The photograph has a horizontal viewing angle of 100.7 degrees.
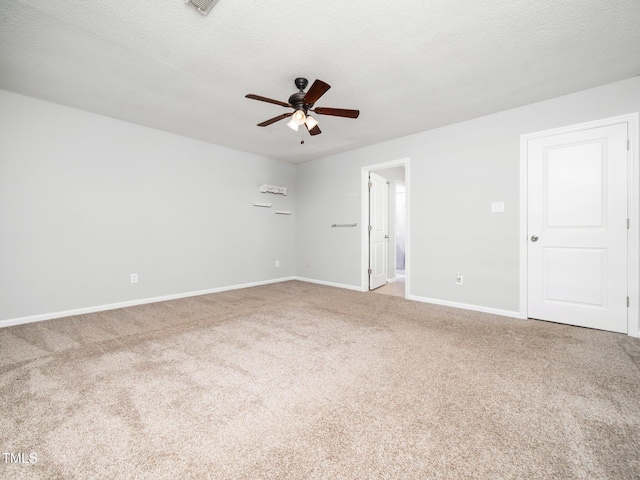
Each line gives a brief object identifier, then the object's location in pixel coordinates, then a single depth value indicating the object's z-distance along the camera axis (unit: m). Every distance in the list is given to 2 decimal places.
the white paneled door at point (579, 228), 2.64
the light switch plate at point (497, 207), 3.28
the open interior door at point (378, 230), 4.85
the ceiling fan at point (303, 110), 2.43
